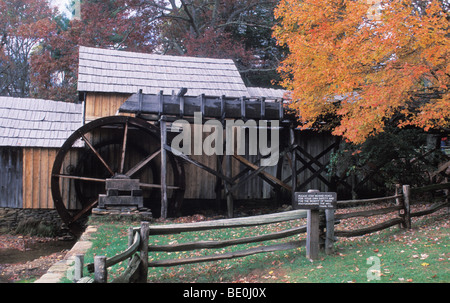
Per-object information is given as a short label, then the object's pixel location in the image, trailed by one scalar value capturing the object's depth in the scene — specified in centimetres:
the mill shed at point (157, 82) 1383
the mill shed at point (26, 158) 1282
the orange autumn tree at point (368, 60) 780
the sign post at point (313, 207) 654
